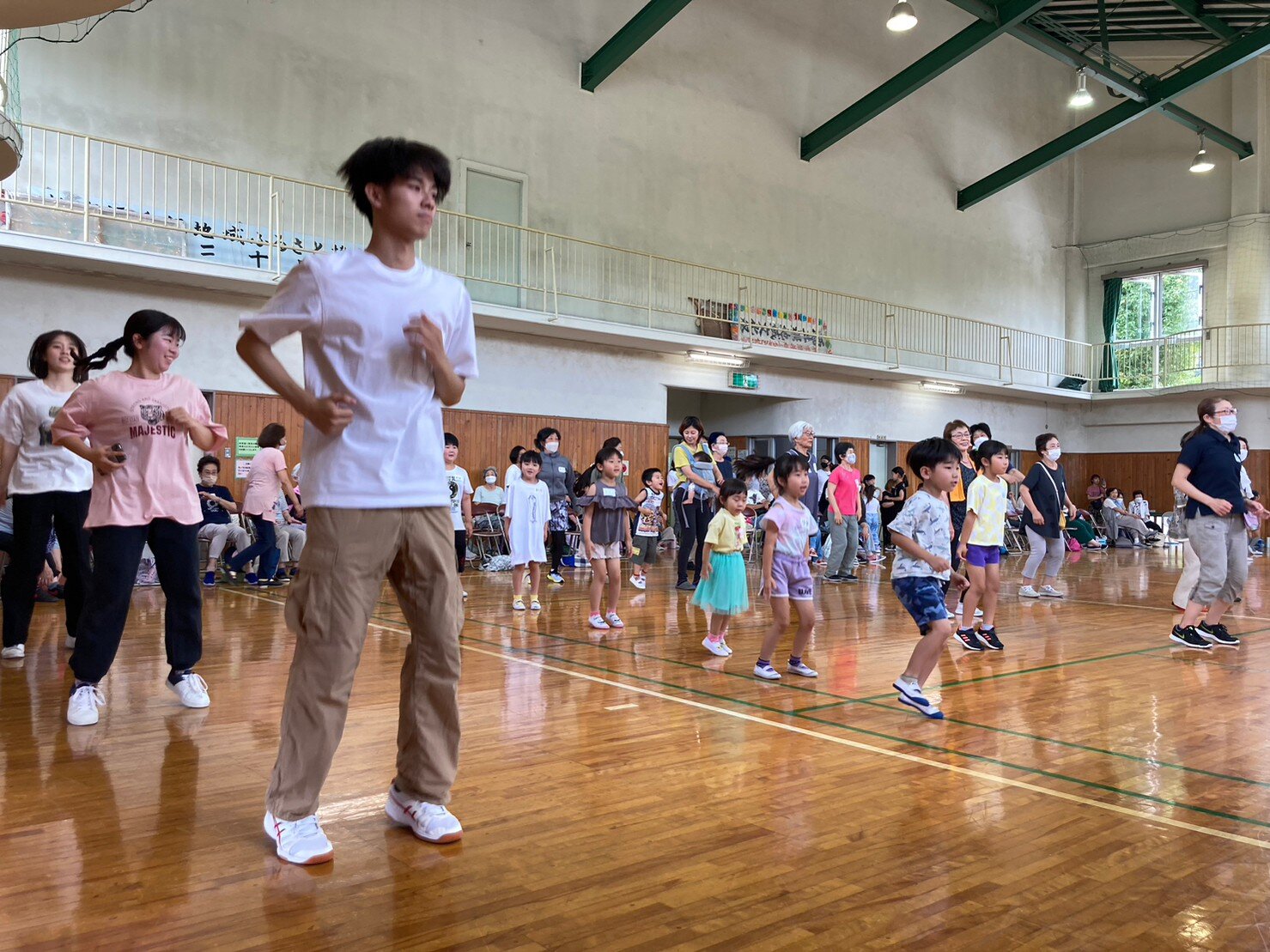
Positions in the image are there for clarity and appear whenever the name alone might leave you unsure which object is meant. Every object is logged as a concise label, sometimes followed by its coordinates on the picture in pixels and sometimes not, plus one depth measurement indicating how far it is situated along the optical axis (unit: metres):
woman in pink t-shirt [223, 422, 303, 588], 8.11
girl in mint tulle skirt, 5.82
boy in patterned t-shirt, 4.44
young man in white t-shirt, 2.39
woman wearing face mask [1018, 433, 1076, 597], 8.45
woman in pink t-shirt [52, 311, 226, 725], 3.75
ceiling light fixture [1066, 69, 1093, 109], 15.82
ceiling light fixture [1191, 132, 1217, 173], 19.45
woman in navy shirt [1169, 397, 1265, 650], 6.20
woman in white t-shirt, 4.64
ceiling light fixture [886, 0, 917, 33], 14.04
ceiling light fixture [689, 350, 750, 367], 16.44
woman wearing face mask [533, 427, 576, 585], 10.77
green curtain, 23.72
